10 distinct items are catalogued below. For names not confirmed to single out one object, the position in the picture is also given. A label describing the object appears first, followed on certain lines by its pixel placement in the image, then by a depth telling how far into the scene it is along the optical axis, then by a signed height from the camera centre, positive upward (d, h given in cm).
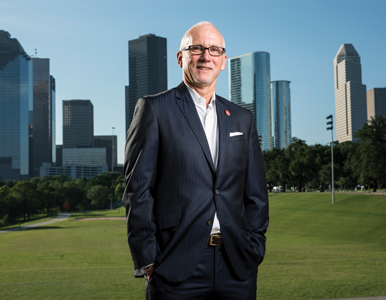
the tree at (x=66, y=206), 7695 -752
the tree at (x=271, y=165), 6472 -10
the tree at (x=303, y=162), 5722 +29
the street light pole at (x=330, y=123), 4087 +415
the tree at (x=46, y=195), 6915 -490
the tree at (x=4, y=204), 5298 -484
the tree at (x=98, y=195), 8269 -585
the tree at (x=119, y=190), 7966 -472
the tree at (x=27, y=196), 6044 -444
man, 237 -20
